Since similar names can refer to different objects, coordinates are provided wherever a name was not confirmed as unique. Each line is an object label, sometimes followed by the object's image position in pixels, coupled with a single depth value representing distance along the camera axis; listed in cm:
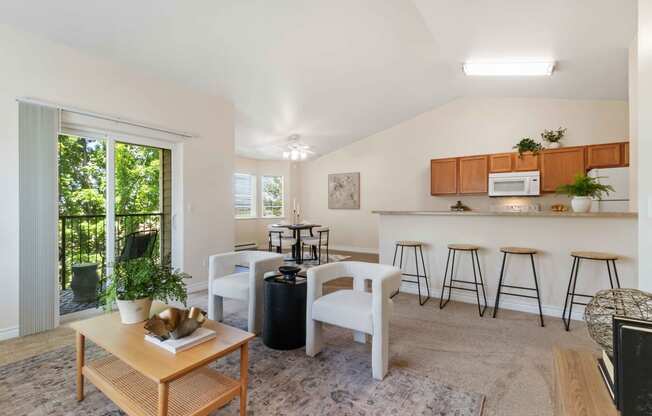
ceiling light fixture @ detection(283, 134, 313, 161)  617
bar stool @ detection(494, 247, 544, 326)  318
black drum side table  246
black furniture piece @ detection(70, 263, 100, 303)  324
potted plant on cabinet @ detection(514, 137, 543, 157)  514
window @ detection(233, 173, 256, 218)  788
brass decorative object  160
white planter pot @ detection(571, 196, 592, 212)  313
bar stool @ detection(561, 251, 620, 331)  284
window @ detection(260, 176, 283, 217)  839
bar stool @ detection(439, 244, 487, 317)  354
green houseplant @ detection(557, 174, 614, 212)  313
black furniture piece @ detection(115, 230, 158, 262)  345
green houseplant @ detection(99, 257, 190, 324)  188
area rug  176
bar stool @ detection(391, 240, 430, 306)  386
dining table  551
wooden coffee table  143
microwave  511
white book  155
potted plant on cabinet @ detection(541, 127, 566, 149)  513
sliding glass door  315
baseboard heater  742
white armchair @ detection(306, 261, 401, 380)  206
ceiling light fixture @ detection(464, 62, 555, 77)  369
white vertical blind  271
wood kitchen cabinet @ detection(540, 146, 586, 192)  486
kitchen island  308
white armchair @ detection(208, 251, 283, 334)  273
